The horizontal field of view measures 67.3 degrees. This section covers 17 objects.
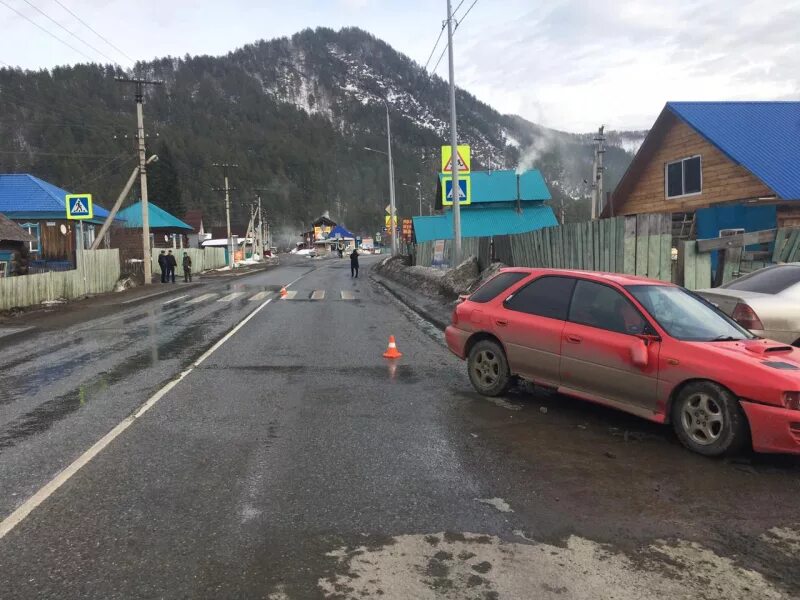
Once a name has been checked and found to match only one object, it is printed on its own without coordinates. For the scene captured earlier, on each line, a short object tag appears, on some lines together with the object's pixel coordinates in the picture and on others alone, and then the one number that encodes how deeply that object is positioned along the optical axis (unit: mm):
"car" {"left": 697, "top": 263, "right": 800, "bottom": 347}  6820
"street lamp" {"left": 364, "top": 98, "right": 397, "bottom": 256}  40056
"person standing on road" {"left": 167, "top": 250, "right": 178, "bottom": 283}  32812
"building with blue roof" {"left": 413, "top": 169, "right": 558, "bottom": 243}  37656
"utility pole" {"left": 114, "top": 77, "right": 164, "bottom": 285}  30062
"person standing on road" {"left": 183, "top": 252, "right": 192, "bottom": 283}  33844
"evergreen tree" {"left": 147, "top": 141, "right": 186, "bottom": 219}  93250
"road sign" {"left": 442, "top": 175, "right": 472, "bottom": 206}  19219
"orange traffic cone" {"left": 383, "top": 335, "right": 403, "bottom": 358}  9828
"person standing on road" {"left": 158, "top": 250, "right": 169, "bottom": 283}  32500
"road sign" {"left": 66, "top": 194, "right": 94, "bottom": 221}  24469
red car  4711
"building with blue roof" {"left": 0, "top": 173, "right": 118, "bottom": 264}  35219
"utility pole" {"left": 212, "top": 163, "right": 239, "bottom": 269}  53656
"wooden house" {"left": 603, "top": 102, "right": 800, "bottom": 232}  17406
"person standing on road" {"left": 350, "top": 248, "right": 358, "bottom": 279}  35759
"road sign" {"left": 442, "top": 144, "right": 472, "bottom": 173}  18969
